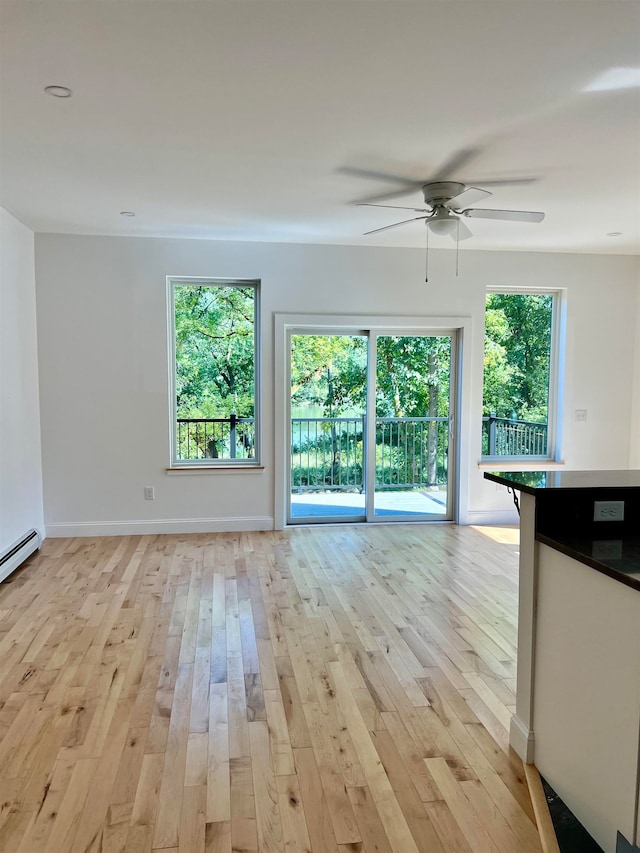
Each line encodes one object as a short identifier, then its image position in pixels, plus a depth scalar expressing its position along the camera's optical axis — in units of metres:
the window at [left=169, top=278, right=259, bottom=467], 5.20
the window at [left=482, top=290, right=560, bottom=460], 5.62
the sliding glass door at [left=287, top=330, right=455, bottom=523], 5.38
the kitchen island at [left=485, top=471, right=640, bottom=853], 1.54
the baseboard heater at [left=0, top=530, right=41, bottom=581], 3.97
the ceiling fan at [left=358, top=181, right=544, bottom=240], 3.32
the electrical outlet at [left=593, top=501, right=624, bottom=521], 1.97
